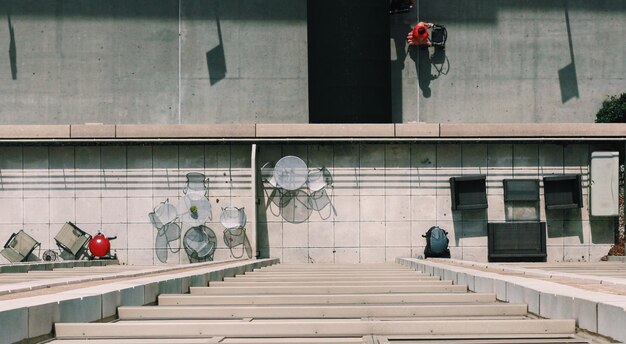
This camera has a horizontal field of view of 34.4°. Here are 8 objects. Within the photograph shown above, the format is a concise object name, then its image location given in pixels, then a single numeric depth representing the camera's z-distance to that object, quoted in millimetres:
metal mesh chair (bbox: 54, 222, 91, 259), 29453
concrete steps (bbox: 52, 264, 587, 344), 7996
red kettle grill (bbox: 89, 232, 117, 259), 28938
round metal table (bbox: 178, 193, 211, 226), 29719
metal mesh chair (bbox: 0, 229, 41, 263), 29141
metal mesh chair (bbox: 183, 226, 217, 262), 29797
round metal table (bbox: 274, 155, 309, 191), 29656
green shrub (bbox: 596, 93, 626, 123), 35219
